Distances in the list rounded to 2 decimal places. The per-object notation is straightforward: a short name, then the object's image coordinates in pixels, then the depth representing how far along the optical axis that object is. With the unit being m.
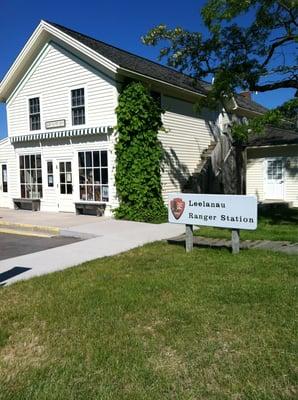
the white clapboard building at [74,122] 15.55
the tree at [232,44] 12.25
